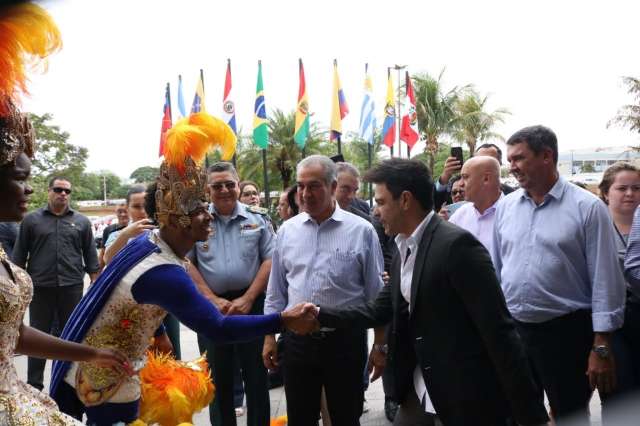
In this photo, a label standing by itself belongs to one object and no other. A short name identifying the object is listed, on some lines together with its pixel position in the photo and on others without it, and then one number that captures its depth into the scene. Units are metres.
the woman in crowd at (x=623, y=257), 3.50
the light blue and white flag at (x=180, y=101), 22.33
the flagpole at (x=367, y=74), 22.96
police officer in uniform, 4.26
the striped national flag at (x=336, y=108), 21.98
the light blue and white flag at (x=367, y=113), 23.25
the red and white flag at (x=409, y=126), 22.59
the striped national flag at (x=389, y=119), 23.72
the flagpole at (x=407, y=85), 21.93
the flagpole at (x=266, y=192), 21.60
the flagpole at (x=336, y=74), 21.86
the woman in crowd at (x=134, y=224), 3.74
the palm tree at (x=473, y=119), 34.94
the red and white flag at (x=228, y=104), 20.45
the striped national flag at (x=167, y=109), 21.32
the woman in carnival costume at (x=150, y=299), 2.57
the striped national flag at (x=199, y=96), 20.98
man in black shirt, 6.16
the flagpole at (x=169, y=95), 22.09
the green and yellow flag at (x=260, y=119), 20.88
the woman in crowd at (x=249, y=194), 7.18
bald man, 4.34
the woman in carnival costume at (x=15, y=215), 1.77
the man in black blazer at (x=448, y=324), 2.44
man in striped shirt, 3.56
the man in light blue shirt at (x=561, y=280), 3.23
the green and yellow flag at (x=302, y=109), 22.06
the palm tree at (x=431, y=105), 32.78
